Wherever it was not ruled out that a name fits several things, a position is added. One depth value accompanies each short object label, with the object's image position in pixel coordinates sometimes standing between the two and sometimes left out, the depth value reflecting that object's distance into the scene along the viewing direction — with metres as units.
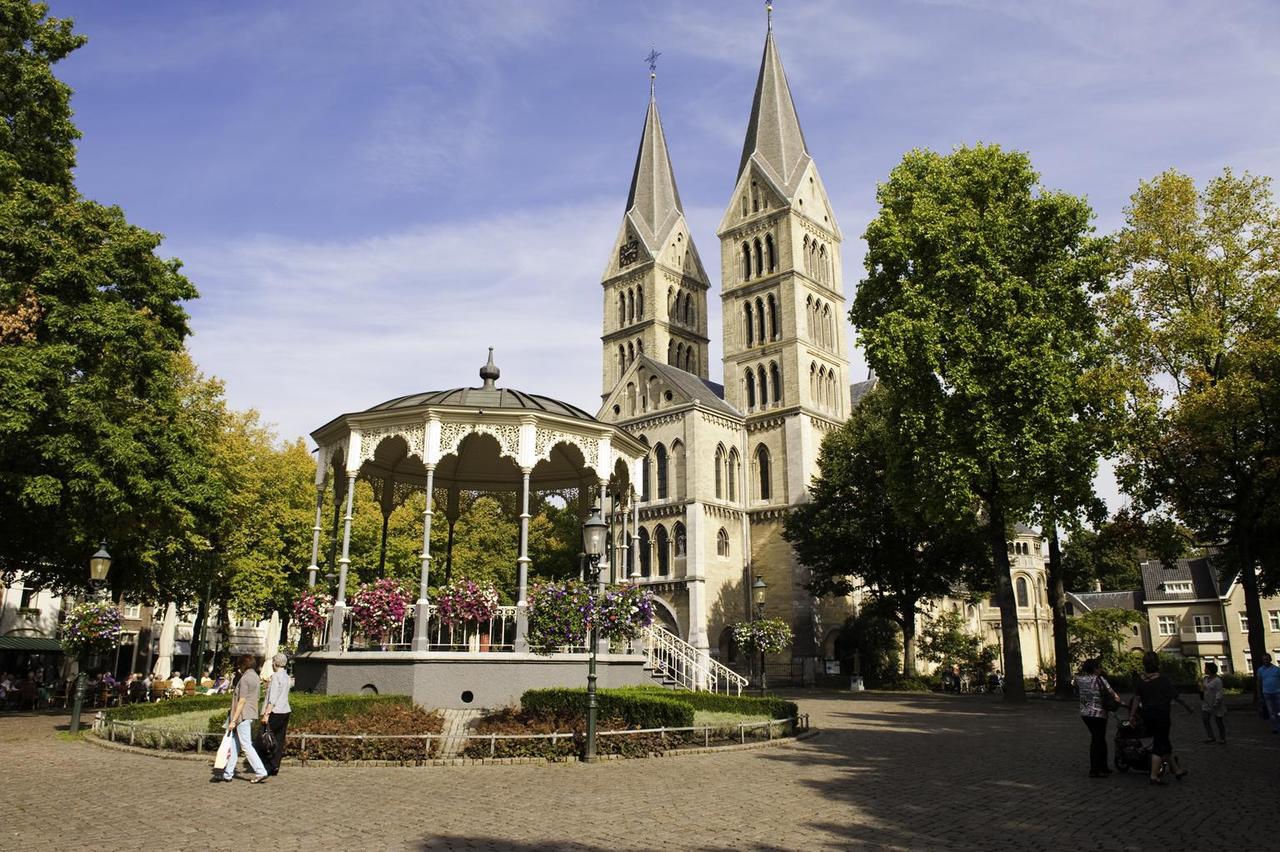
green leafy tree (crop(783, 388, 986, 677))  40.44
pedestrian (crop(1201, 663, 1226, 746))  15.27
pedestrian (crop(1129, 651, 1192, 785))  11.26
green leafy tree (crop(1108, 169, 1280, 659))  22.66
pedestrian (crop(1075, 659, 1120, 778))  11.68
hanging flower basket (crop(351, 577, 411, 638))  17.75
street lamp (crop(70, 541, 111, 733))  17.45
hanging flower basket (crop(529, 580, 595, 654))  17.83
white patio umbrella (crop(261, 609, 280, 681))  53.81
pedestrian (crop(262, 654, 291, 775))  11.72
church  51.59
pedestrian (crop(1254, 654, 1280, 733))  16.91
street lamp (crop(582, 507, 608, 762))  12.99
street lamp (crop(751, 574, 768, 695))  28.83
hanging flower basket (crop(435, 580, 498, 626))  17.53
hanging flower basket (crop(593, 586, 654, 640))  17.86
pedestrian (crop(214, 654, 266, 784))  11.29
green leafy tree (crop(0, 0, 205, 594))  19.84
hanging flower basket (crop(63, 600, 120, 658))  22.50
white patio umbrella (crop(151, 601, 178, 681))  39.12
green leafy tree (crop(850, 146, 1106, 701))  25.53
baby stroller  12.12
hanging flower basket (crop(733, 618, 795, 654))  34.22
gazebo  16.89
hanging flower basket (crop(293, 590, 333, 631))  18.45
